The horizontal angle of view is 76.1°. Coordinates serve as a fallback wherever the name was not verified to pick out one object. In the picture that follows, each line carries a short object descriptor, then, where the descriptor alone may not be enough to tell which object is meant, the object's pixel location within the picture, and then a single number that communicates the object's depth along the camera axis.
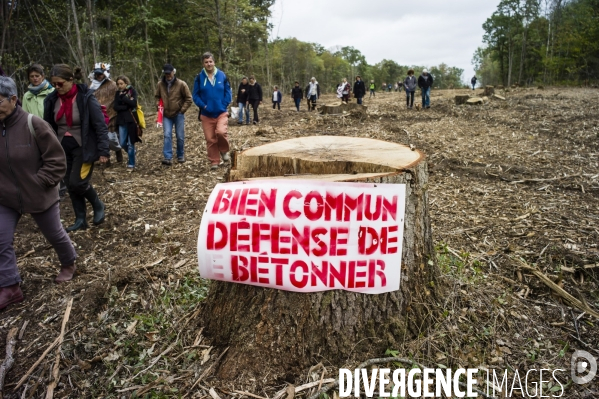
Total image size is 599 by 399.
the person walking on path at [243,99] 13.11
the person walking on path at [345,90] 17.83
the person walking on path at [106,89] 6.83
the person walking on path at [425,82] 15.34
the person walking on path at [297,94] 17.47
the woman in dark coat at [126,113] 6.95
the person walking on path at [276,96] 17.73
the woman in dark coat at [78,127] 4.19
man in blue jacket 6.70
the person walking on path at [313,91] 17.41
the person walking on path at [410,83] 15.55
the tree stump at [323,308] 2.23
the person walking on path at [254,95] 12.92
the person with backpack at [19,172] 3.09
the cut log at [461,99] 17.09
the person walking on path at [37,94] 5.33
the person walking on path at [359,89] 17.82
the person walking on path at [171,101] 6.97
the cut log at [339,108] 13.32
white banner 2.17
